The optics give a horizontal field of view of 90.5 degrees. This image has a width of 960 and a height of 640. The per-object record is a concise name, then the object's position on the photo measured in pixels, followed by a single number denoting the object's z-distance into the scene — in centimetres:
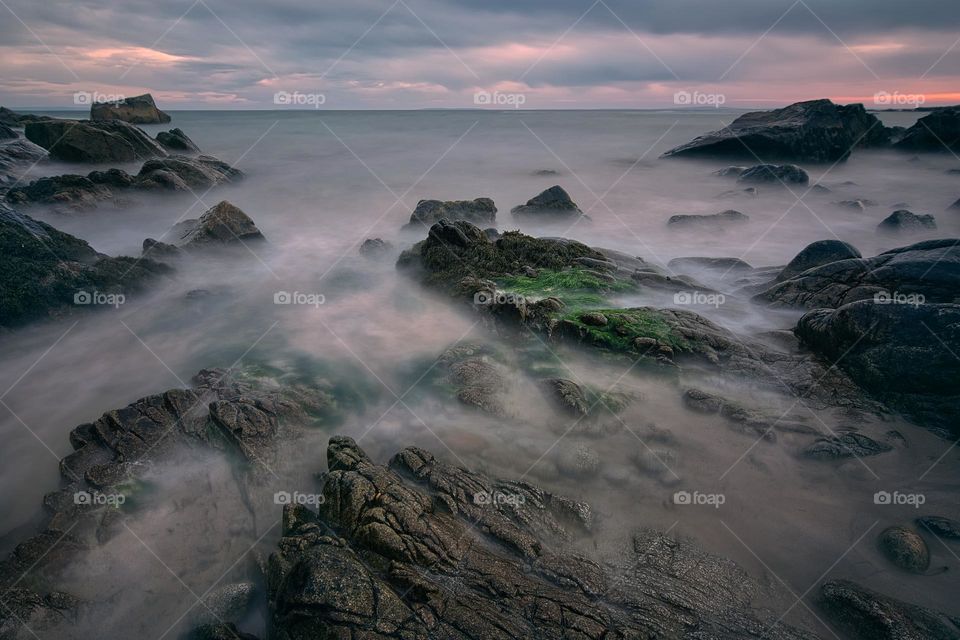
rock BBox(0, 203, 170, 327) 1021
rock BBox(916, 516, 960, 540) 532
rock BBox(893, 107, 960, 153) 3484
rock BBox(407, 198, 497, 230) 1781
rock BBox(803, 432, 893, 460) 647
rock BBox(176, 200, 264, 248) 1466
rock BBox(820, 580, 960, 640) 434
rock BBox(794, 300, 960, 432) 709
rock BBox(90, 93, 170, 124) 4202
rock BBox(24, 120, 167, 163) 2517
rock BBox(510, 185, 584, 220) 1959
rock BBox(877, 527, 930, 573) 503
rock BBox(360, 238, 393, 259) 1508
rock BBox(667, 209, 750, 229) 1892
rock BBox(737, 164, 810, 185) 2670
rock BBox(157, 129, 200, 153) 3303
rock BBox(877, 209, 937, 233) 1783
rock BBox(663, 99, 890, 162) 3241
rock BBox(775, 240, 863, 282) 1141
